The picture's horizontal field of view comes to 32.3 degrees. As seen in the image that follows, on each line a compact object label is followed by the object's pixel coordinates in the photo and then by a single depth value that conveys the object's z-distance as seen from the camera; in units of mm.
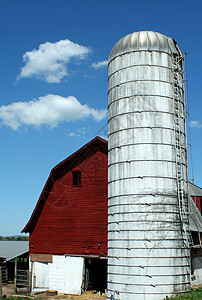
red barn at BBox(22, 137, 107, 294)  22062
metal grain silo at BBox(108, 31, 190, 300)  15727
